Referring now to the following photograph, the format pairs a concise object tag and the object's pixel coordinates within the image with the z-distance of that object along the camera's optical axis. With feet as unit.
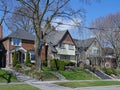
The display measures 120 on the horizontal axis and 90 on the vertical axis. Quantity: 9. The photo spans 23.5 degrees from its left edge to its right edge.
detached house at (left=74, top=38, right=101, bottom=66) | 217.17
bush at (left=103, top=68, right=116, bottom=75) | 156.87
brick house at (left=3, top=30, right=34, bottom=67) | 152.35
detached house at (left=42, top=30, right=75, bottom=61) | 184.75
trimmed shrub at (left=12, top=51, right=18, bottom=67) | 144.34
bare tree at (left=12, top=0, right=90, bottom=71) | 123.34
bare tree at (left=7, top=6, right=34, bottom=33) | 211.00
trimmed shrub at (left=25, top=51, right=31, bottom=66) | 152.15
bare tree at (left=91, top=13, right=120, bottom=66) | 196.75
